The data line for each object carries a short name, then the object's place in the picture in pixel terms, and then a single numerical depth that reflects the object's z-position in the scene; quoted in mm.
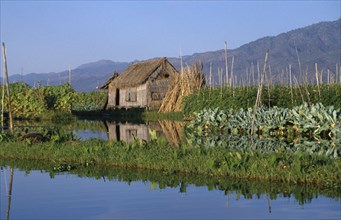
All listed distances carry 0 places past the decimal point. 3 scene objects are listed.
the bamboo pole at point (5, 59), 22628
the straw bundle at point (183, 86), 39875
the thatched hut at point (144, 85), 46312
